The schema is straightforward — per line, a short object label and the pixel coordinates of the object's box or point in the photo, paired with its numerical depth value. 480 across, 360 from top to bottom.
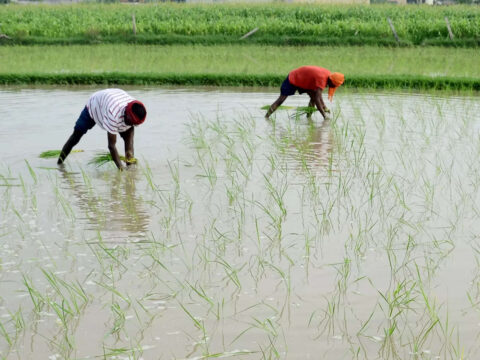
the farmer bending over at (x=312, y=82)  7.95
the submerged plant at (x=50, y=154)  6.41
